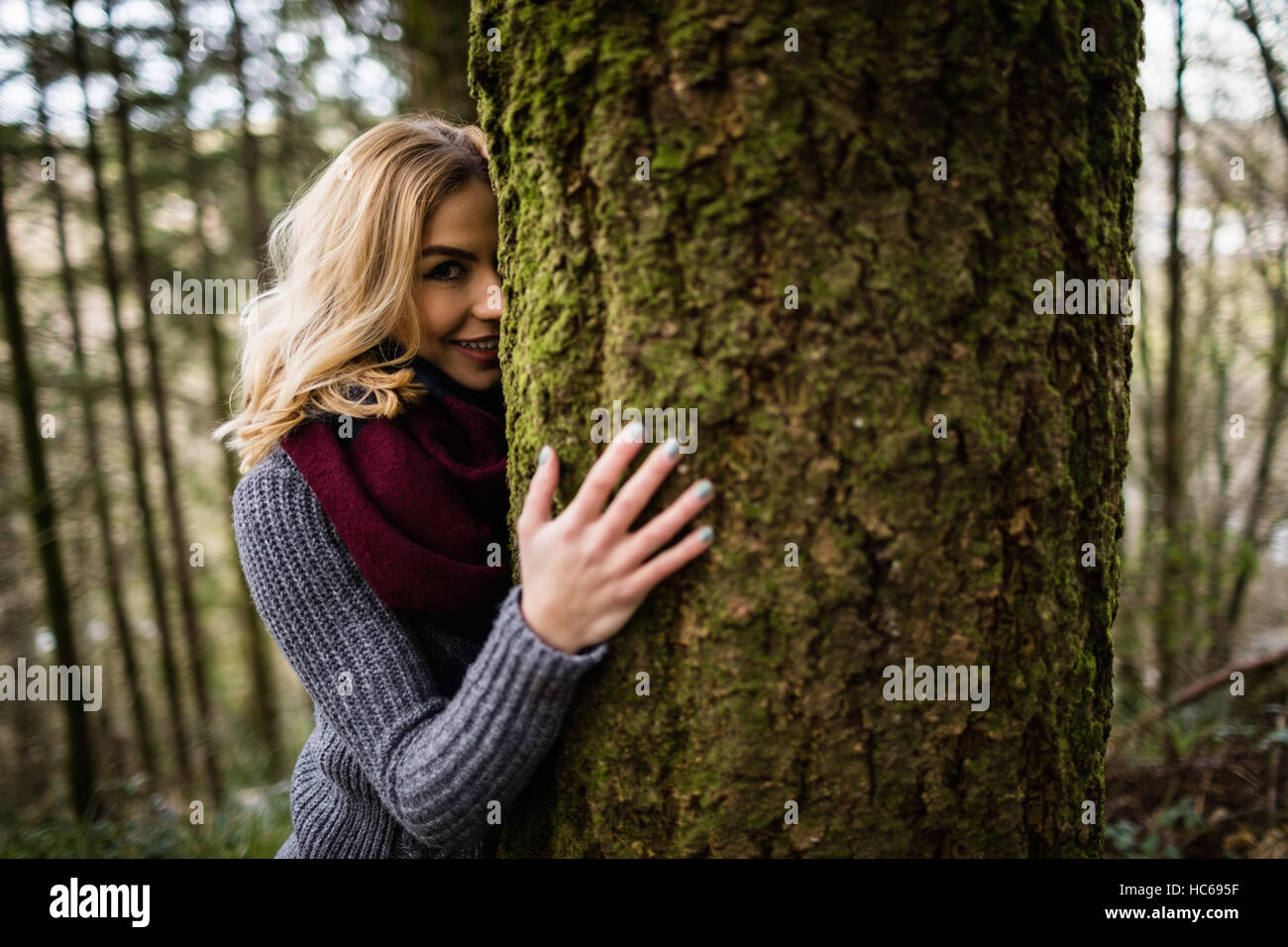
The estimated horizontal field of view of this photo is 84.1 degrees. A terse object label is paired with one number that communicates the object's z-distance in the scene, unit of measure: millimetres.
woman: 1311
